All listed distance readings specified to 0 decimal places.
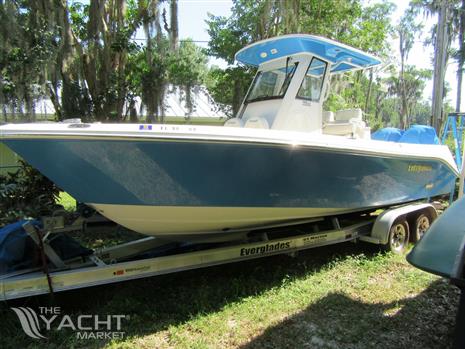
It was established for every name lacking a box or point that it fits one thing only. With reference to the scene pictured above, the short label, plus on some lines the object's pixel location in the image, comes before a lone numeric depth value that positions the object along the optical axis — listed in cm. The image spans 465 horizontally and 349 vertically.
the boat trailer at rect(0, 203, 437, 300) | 281
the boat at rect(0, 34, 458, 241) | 272
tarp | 297
